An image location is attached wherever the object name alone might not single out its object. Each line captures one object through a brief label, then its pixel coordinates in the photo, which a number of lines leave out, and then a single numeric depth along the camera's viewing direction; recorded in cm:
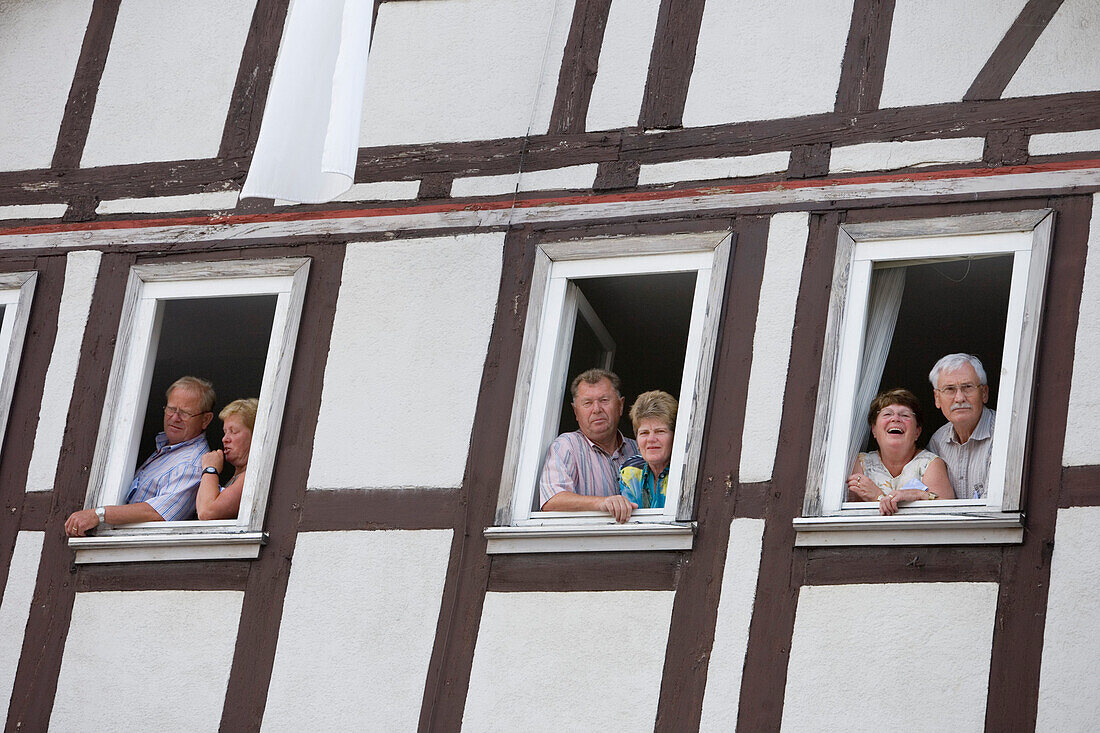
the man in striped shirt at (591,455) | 1648
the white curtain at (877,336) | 1634
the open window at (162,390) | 1731
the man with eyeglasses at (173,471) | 1764
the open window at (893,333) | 1532
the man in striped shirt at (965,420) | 1580
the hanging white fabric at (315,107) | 1611
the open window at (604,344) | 1625
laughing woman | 1567
